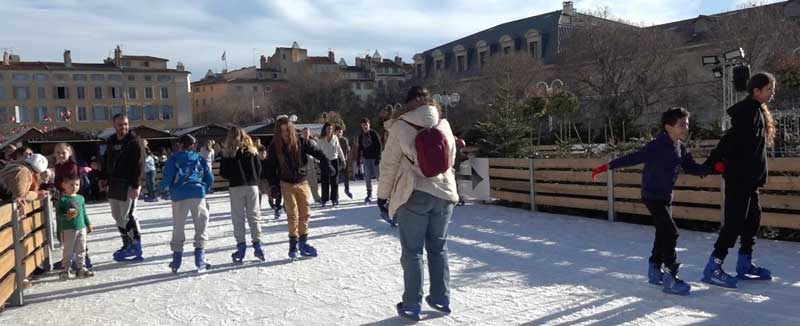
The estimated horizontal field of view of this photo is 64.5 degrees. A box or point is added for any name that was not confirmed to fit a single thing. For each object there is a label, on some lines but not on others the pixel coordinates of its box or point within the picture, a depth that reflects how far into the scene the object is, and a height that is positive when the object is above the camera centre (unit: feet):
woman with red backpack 14.38 -1.25
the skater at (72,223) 20.57 -2.56
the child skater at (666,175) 16.47 -1.45
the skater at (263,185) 22.81 -1.74
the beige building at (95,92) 240.53 +20.37
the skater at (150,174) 52.30 -2.75
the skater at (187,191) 21.03 -1.71
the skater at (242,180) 22.24 -1.51
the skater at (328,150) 38.70 -1.00
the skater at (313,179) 33.76 -2.46
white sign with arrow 38.42 -3.16
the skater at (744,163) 16.53 -1.25
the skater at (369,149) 40.73 -1.09
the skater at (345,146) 43.42 -0.94
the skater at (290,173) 22.39 -1.31
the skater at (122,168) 22.54 -0.93
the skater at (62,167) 21.20 -0.73
